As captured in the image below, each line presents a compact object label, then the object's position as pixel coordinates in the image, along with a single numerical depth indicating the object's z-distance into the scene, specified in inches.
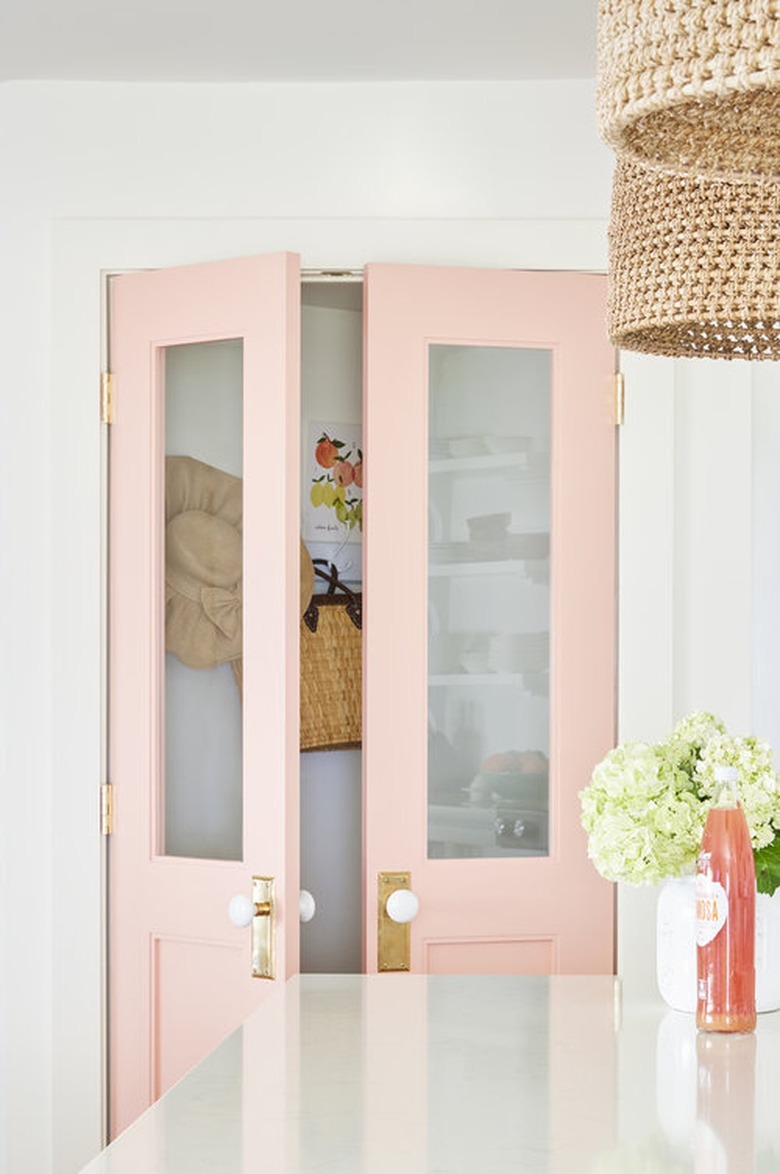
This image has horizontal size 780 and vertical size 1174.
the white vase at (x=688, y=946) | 82.4
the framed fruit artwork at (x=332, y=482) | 154.6
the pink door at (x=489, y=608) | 121.3
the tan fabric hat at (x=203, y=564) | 122.0
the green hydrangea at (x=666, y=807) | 81.4
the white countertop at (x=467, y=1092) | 63.7
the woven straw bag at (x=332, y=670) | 153.2
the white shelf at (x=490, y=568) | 123.5
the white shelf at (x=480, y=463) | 123.6
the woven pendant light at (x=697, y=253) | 60.9
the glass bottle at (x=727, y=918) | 77.6
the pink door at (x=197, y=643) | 117.8
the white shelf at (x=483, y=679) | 123.4
